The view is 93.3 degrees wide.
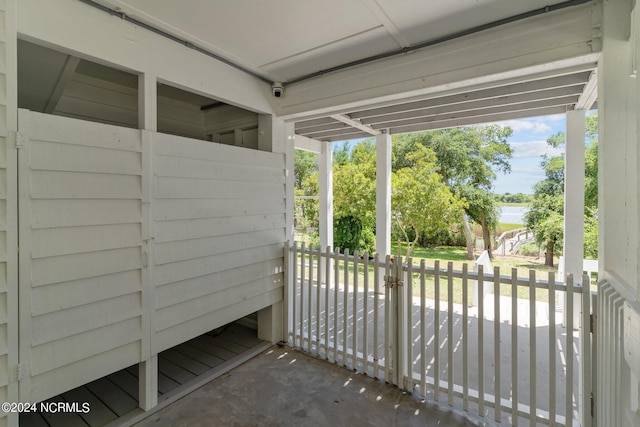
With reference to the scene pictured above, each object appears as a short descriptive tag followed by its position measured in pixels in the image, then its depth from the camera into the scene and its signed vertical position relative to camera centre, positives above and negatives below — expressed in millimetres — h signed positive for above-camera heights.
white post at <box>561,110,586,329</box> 3910 +129
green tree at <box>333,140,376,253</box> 8641 +138
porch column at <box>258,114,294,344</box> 3432 +193
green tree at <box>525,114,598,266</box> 8984 +118
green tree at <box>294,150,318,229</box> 13060 +1012
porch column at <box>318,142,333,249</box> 6438 +360
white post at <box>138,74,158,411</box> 2262 -237
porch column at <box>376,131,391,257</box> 5457 +280
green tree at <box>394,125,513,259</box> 13133 +2011
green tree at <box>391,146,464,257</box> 7926 +235
